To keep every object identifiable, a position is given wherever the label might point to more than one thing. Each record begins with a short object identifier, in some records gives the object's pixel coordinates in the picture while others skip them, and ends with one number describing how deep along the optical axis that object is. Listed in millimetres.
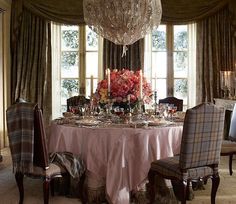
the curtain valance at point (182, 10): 6406
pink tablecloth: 3381
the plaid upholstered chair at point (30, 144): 3236
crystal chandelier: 4129
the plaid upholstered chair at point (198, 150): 3072
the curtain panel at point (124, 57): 6484
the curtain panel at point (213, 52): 6414
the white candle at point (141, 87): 3896
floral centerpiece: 3969
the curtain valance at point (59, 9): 6441
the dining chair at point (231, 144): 4293
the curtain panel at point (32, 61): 6512
